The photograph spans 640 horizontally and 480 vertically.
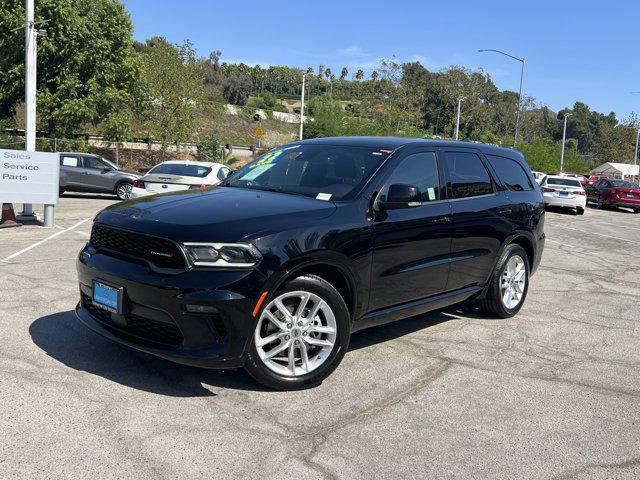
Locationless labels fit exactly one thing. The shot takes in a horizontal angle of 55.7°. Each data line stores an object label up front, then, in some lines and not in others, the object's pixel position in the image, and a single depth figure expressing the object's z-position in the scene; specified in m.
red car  27.61
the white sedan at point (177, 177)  14.04
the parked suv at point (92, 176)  19.38
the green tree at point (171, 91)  33.66
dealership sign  11.03
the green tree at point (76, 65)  27.13
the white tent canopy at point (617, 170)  67.81
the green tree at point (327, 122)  43.56
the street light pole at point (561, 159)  55.51
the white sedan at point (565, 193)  23.38
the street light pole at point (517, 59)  37.16
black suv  3.78
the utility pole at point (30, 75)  13.35
